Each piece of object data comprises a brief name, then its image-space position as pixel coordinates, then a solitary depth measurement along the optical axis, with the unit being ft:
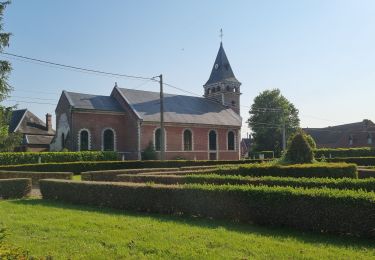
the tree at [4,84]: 55.31
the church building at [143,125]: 126.21
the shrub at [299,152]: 57.82
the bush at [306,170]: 50.31
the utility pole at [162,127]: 99.32
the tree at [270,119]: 194.29
